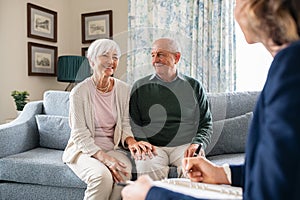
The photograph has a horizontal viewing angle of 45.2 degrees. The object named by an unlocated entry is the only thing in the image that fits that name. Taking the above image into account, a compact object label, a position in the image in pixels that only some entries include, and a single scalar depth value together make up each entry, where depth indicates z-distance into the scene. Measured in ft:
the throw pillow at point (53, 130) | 8.72
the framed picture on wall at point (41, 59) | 12.15
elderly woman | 6.57
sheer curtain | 10.93
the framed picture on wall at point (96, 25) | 13.29
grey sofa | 7.27
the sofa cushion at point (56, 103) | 9.11
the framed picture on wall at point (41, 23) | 12.10
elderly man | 6.81
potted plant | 10.91
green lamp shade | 11.71
